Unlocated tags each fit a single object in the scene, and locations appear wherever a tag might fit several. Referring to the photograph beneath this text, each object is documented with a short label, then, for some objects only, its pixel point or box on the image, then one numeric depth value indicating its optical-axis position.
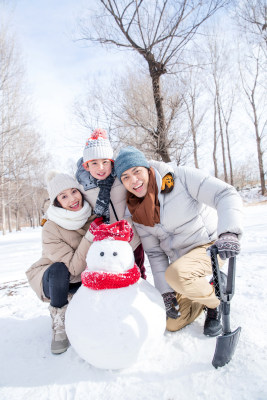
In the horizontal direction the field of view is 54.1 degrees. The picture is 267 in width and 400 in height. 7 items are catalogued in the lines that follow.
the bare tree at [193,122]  13.17
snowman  1.41
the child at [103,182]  2.13
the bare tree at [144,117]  9.12
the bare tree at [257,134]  16.61
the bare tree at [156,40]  5.93
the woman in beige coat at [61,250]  1.91
